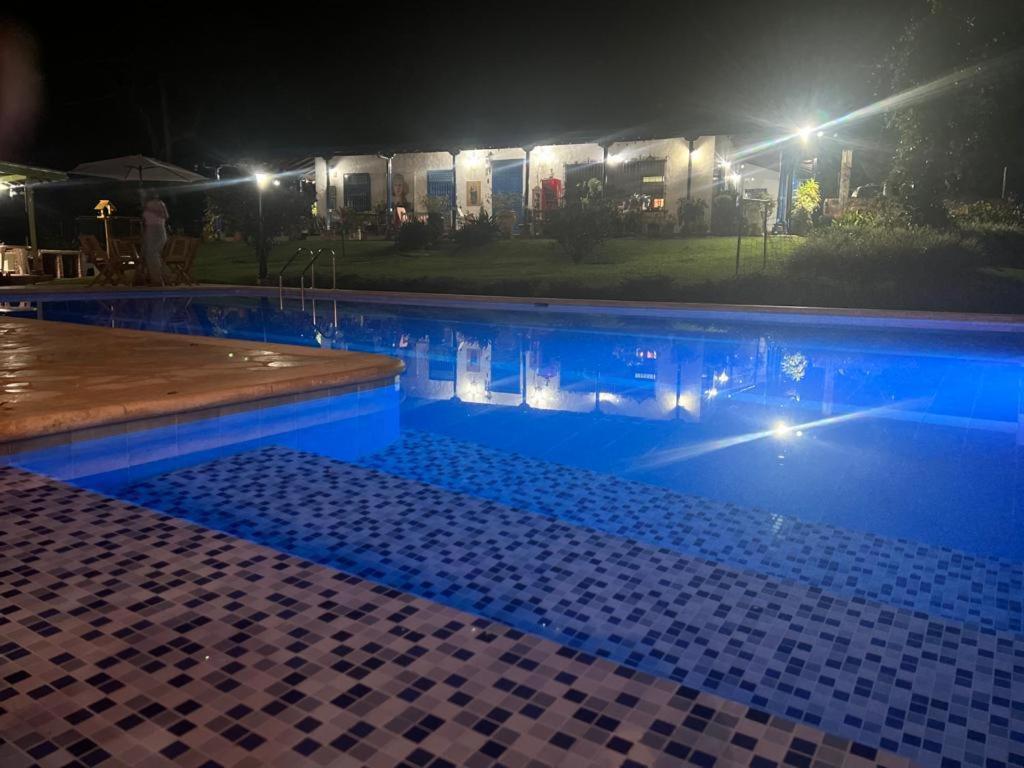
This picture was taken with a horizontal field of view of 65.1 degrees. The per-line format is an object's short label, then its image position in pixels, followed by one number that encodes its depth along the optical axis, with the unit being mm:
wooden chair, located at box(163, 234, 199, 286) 16781
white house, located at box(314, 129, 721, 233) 22922
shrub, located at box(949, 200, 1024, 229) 16250
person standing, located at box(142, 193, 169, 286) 15403
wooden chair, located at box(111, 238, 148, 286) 16500
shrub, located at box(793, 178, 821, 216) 19875
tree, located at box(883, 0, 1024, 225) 14000
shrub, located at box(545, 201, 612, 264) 18656
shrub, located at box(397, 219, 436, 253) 21938
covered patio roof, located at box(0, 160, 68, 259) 16077
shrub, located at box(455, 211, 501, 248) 21578
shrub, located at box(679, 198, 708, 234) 21109
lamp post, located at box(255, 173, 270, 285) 18469
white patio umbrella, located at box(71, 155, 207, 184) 16797
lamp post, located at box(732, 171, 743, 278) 23312
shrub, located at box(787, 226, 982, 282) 14953
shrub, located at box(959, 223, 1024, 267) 15359
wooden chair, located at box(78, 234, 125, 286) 16406
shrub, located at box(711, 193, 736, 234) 20547
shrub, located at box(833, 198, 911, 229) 16891
